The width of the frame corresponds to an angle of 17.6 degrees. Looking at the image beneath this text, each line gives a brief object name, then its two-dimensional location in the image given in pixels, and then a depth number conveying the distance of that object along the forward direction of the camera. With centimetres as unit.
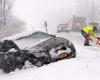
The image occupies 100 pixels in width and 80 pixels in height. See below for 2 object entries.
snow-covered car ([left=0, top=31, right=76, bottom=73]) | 1298
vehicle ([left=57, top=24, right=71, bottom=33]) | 5334
